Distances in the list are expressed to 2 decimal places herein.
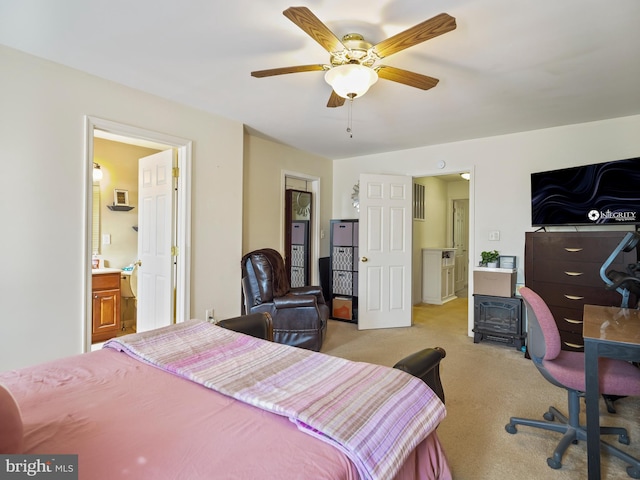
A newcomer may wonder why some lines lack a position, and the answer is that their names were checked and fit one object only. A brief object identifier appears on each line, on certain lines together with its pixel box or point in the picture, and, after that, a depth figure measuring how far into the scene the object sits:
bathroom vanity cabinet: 3.73
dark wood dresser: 3.07
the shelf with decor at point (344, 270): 4.97
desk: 1.54
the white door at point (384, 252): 4.68
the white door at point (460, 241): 7.52
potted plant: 4.07
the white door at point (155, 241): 3.26
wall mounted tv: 3.10
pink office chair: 1.79
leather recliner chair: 3.45
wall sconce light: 3.98
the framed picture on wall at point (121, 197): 4.24
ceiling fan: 1.71
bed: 0.90
